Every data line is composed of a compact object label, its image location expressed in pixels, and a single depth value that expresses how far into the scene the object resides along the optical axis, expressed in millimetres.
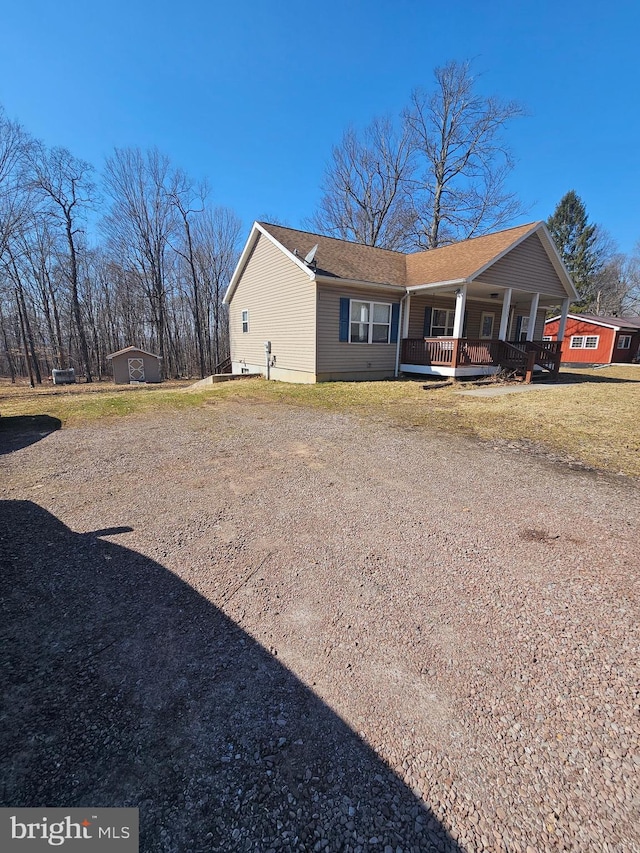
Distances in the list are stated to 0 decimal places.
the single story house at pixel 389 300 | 12391
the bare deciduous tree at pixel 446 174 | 22906
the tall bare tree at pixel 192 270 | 26453
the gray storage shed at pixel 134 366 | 20359
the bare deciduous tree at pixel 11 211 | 17686
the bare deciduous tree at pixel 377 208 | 24828
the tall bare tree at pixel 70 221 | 21656
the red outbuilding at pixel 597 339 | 26094
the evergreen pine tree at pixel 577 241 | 40000
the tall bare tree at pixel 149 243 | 25672
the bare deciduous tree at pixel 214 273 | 29891
